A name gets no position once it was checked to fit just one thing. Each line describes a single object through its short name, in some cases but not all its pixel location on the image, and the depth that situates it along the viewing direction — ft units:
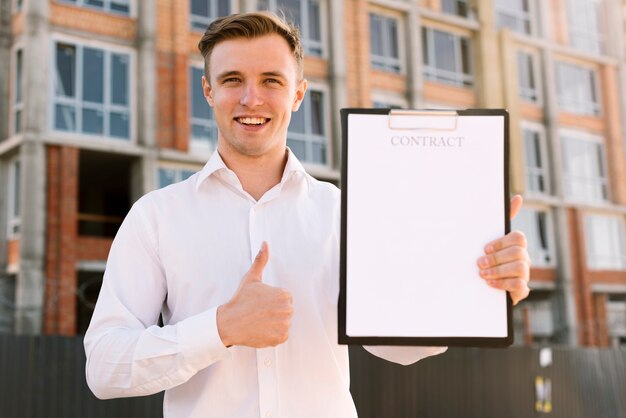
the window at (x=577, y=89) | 101.50
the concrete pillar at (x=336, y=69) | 78.54
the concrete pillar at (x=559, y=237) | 93.40
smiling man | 7.48
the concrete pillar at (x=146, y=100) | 67.77
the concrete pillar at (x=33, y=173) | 61.26
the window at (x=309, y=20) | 80.15
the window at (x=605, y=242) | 98.99
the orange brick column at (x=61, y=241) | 62.28
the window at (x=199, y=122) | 71.82
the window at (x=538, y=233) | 93.97
